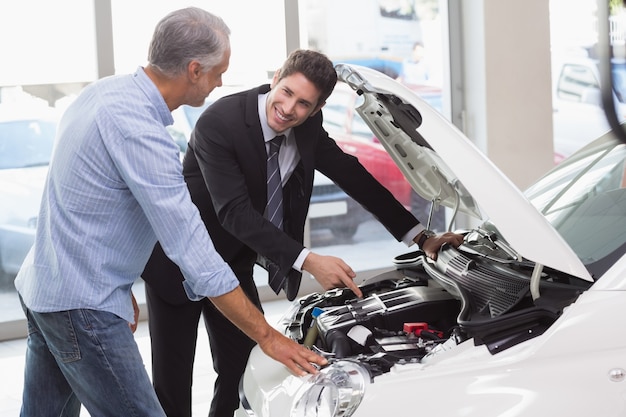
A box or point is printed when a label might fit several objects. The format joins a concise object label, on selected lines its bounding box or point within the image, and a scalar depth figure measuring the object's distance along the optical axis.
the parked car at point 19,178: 5.39
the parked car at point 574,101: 7.25
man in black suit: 2.65
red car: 6.42
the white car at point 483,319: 1.90
